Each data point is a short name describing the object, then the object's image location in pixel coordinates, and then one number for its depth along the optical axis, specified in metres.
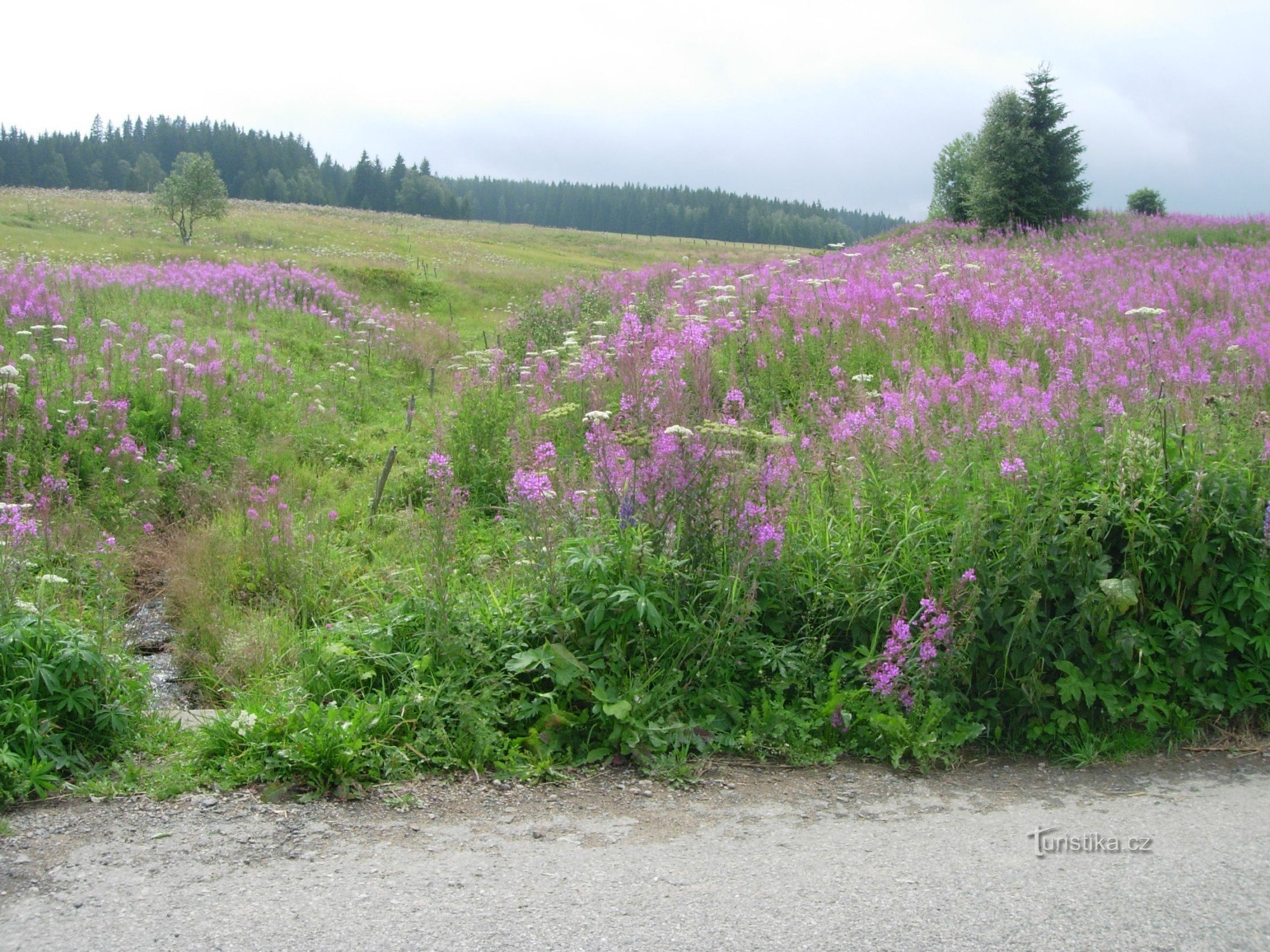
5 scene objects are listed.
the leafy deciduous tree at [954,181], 33.78
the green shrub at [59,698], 4.19
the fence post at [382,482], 8.24
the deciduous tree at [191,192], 37.62
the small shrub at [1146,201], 37.81
